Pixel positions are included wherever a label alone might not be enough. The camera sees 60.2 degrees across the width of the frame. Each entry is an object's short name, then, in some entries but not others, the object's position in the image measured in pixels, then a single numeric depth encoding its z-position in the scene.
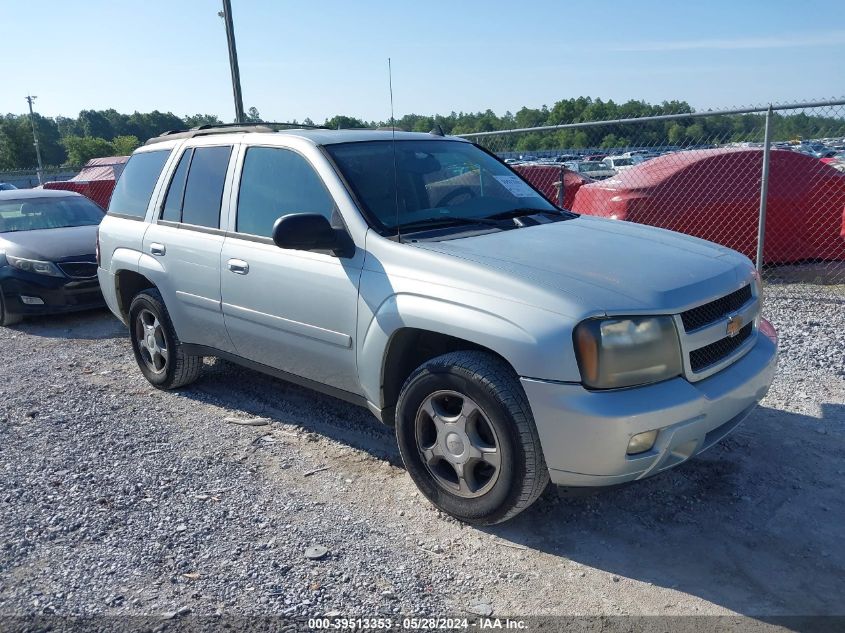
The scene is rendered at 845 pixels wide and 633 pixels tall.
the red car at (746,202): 8.25
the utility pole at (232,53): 10.69
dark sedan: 8.02
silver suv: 2.97
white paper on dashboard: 4.55
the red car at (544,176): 10.64
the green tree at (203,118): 34.60
